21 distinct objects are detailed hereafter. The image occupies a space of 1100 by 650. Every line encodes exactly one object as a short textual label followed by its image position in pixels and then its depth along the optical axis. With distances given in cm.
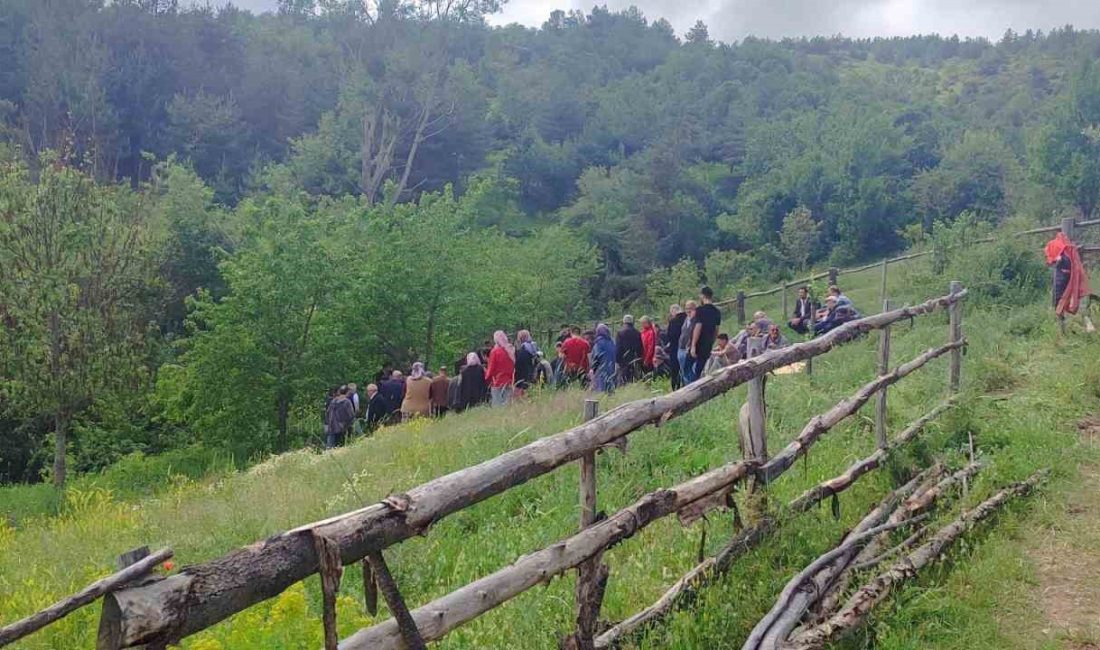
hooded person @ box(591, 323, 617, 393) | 1317
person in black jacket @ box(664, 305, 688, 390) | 1196
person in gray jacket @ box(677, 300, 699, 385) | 1175
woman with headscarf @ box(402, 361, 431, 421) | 1471
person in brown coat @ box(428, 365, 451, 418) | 1488
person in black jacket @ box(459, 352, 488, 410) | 1452
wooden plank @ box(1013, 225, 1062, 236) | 1633
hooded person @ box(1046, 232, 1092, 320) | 1164
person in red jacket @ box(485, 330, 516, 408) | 1380
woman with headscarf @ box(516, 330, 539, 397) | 1441
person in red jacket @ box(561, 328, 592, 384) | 1407
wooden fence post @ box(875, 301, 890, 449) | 702
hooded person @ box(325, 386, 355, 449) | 1530
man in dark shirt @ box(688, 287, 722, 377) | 1121
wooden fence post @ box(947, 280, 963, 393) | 894
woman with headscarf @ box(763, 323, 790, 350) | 1237
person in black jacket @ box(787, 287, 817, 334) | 1523
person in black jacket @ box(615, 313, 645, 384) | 1345
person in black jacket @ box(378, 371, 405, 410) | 1616
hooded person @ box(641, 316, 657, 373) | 1369
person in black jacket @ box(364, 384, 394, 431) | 1580
